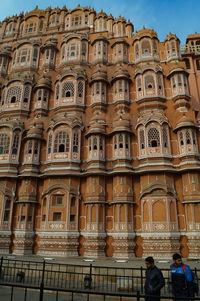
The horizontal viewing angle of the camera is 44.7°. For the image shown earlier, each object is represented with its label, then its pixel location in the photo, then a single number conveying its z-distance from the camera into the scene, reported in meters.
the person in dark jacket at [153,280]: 5.98
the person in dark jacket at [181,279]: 5.97
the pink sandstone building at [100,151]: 18.09
